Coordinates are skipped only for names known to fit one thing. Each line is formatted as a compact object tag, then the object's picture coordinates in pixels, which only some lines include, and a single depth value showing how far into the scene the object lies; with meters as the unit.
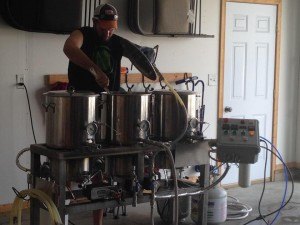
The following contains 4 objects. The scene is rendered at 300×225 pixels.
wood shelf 4.33
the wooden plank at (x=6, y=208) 4.27
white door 5.43
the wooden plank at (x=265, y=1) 5.42
